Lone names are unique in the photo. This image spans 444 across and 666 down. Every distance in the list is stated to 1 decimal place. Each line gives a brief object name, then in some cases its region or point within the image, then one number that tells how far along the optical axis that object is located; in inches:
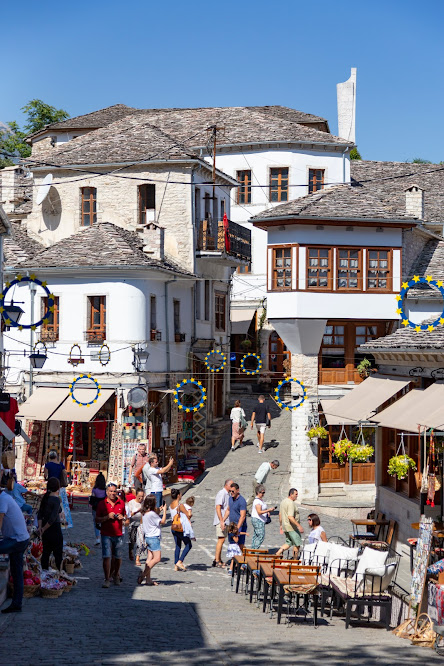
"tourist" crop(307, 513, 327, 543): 698.2
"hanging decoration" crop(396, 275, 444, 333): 798.7
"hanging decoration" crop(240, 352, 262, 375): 1687.4
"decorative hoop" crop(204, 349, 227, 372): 1450.5
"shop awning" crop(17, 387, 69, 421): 1218.6
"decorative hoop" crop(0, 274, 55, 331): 767.4
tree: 2346.2
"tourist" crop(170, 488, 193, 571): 733.9
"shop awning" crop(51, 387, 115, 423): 1202.0
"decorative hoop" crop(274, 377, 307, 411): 1228.0
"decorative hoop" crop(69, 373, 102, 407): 1218.0
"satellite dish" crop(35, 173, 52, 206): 1464.1
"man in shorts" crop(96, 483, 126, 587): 641.0
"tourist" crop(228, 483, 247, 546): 767.1
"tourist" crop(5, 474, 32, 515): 634.2
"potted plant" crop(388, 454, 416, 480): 737.6
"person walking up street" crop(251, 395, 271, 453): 1330.0
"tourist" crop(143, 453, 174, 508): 907.5
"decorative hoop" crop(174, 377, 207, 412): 1268.5
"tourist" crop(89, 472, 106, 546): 757.3
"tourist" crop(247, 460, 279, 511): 928.9
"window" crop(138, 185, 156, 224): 1424.7
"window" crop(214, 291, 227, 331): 1572.3
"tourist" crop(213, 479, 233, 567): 775.7
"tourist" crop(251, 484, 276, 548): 778.2
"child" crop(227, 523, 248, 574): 761.0
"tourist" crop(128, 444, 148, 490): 992.2
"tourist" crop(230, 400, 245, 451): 1352.1
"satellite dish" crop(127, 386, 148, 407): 1226.0
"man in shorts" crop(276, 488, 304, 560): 764.6
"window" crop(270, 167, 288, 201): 1798.7
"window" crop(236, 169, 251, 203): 1803.8
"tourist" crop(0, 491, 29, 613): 532.7
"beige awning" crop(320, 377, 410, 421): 855.1
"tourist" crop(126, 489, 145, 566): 765.9
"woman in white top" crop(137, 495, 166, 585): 673.0
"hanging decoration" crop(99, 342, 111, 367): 1246.3
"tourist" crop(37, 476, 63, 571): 634.8
